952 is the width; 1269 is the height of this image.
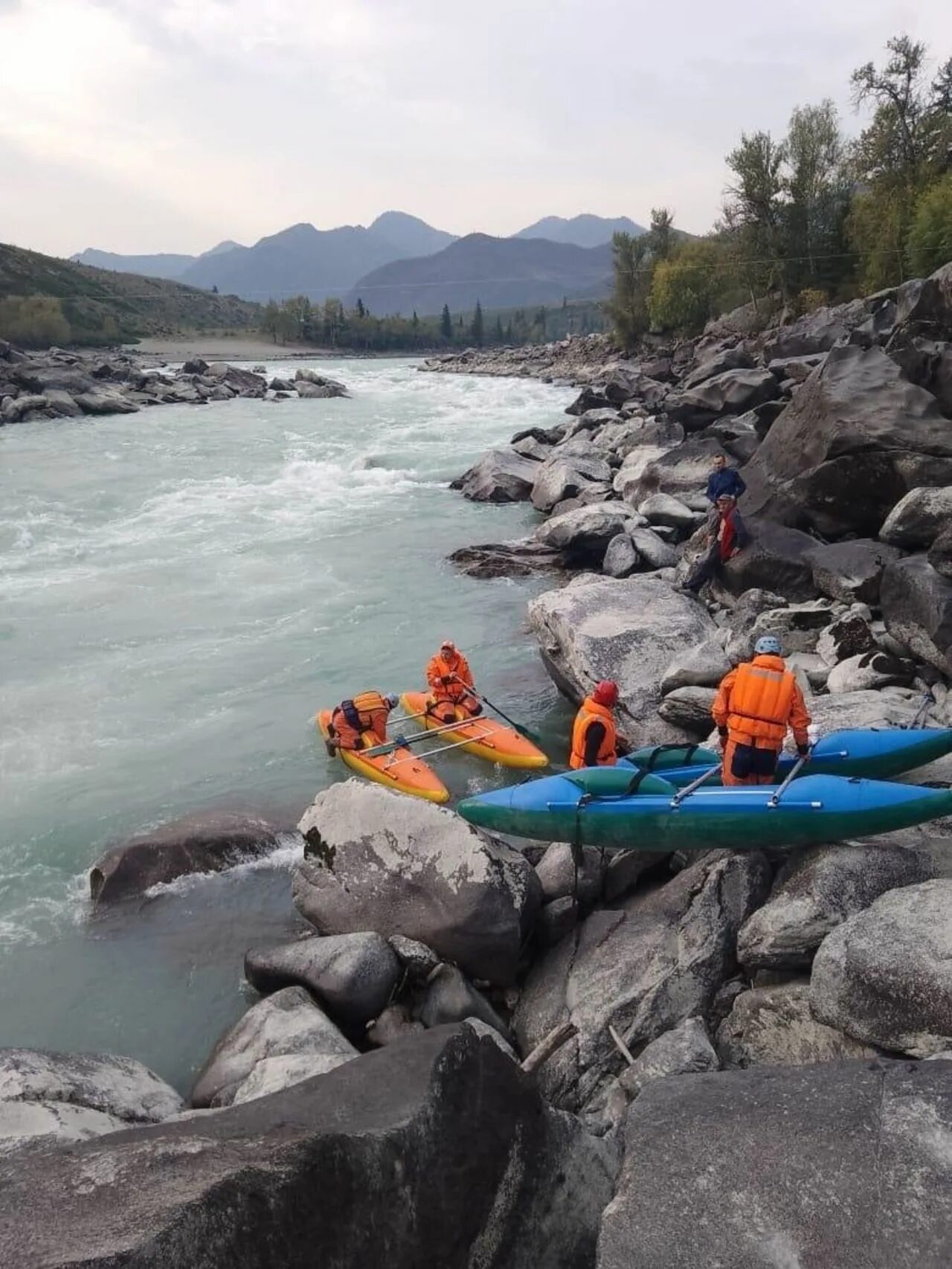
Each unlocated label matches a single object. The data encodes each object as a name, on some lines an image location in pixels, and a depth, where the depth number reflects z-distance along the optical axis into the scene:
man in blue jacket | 14.66
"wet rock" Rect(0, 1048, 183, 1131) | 5.18
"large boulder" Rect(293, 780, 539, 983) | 6.65
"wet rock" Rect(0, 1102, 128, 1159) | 4.61
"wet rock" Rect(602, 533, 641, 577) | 15.86
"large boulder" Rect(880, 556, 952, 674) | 8.66
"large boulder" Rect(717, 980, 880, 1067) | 4.68
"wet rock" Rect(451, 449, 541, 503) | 23.91
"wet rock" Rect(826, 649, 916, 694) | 8.93
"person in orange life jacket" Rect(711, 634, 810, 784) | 6.65
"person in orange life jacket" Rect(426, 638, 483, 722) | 11.27
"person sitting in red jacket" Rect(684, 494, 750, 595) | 13.23
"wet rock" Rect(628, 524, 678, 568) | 15.85
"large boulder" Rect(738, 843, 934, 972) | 5.25
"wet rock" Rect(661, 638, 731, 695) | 9.70
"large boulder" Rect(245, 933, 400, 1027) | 6.30
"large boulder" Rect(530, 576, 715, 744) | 10.30
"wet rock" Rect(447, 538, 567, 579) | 17.48
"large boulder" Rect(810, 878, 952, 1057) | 4.21
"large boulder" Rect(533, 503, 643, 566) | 17.12
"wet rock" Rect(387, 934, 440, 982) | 6.56
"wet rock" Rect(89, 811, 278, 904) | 8.14
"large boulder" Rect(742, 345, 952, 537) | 12.38
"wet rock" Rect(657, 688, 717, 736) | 9.45
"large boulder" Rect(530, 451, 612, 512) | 21.75
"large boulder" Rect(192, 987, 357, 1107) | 5.69
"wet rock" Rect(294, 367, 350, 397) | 54.62
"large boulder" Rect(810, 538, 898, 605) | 10.77
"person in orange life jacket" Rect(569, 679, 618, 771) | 8.20
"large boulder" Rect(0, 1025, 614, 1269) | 2.58
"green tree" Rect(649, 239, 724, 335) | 54.28
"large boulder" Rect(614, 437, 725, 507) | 18.62
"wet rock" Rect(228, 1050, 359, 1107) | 5.23
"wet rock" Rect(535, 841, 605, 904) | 7.12
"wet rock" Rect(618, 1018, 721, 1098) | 4.78
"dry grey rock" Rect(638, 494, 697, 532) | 17.09
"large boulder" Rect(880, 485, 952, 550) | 10.63
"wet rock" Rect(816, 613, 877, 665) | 9.80
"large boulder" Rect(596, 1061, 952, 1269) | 3.05
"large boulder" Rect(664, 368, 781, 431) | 21.83
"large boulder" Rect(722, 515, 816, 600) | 12.19
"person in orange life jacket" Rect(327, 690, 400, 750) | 10.46
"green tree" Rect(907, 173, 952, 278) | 30.09
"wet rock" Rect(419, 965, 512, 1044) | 6.17
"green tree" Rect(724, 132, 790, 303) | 43.00
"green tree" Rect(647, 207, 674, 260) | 64.06
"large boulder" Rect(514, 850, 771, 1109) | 5.55
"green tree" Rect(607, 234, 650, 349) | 62.28
